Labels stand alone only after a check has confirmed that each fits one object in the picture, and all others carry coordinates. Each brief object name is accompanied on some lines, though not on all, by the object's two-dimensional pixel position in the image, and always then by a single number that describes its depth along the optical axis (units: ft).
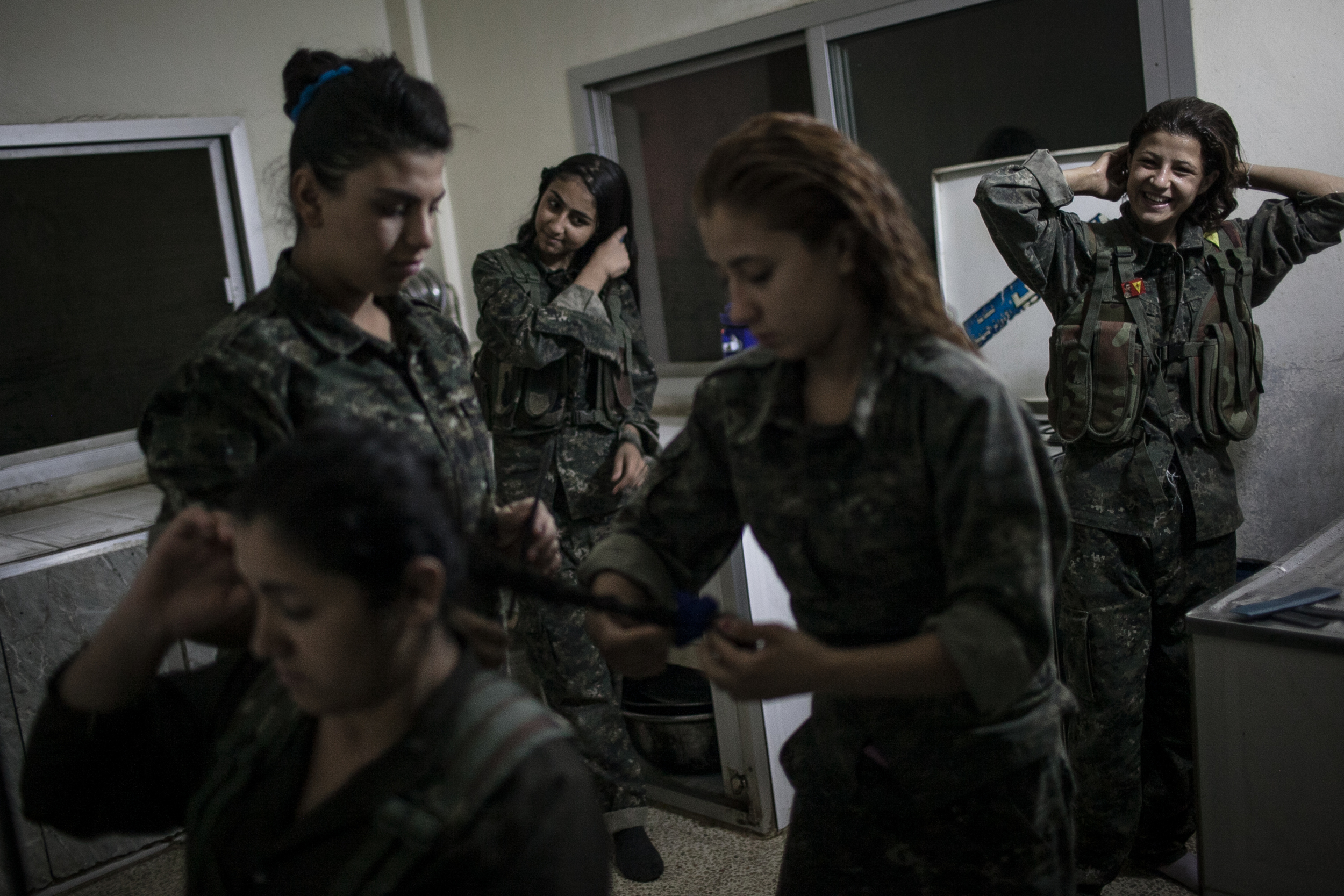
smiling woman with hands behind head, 7.37
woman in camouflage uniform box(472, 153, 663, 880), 8.42
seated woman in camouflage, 3.01
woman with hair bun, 4.03
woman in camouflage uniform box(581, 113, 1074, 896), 3.25
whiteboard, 9.66
